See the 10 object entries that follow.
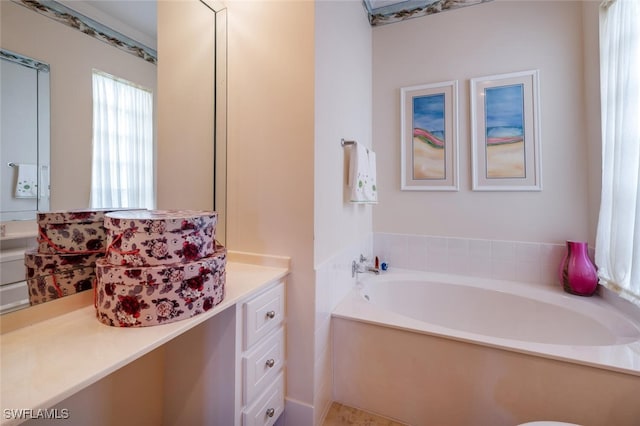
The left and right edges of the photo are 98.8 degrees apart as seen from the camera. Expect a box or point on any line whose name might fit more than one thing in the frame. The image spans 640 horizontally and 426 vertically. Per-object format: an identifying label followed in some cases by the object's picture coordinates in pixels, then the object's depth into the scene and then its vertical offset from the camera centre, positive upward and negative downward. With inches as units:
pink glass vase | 67.4 -14.8
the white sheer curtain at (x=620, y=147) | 51.0 +13.0
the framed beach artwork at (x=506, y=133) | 76.0 +22.8
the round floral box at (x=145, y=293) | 29.8 -9.0
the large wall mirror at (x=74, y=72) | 28.3 +17.5
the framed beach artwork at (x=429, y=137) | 84.2 +24.0
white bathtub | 43.8 -27.9
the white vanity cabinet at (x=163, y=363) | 23.2 -18.7
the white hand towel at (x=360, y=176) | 67.2 +9.3
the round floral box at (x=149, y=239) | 30.9 -3.0
